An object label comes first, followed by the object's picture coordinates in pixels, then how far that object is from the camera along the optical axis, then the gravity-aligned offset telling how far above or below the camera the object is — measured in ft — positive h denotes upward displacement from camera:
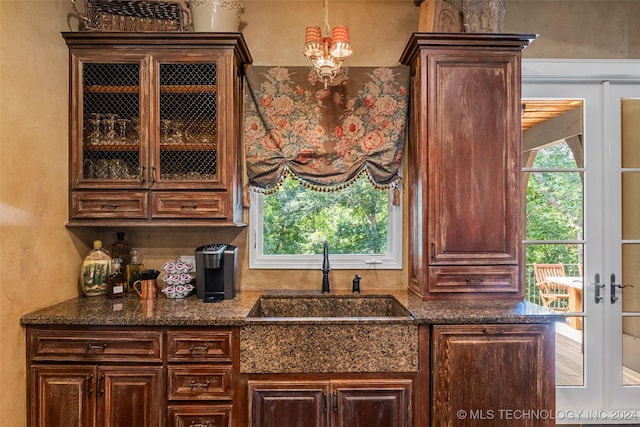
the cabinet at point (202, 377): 5.62 -2.51
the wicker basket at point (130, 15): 6.88 +3.71
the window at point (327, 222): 8.10 -0.22
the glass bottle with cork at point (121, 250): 7.52 -0.76
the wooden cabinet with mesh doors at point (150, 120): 6.75 +1.70
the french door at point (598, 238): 7.84 -0.58
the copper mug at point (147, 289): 7.11 -1.47
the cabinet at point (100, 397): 5.61 -2.80
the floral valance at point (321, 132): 7.52 +1.62
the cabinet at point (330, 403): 5.61 -2.91
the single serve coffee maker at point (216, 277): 6.88 -1.22
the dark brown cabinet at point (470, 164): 6.65 +0.85
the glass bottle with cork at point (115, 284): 6.97 -1.36
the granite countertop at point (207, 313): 5.65 -1.62
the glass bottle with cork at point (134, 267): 7.50 -1.12
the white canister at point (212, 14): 6.88 +3.69
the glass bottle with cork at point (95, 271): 6.99 -1.12
